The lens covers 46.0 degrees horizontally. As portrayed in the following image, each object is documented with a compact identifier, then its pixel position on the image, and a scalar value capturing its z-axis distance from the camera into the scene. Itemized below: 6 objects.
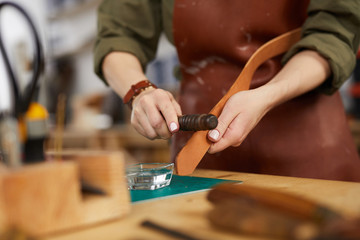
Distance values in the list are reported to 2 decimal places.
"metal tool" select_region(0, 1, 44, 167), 0.54
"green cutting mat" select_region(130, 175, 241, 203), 0.67
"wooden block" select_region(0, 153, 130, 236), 0.47
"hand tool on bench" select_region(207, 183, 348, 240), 0.41
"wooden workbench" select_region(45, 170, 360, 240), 0.47
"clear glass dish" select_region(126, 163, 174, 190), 0.73
